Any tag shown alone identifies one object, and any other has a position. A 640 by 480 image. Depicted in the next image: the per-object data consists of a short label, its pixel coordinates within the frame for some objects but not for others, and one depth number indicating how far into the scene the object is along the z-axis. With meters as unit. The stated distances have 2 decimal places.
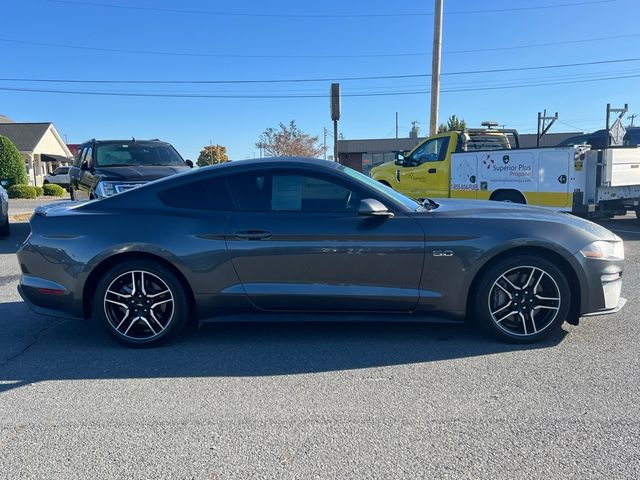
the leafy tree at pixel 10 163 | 26.67
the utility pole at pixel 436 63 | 15.73
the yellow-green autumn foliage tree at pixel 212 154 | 70.12
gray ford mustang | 4.00
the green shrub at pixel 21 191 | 24.70
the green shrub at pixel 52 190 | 27.31
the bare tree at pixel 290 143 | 41.06
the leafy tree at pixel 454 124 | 42.97
